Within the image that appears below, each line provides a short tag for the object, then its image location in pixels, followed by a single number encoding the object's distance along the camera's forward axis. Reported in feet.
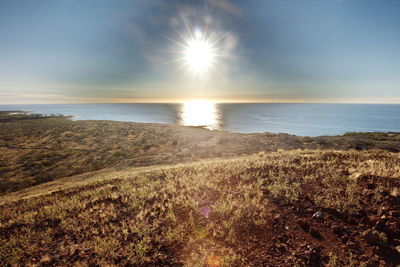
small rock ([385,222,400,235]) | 13.16
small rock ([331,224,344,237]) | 14.48
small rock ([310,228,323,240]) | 14.34
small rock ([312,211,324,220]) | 16.57
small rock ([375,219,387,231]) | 13.96
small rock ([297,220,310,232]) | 15.48
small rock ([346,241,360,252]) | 12.69
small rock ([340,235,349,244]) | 13.64
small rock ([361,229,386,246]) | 12.77
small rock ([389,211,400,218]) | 14.75
